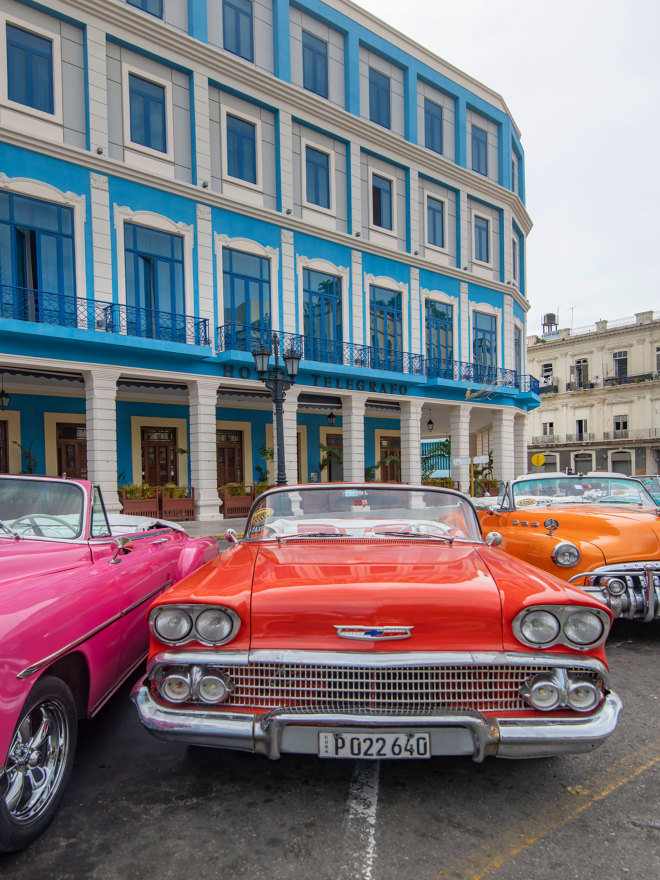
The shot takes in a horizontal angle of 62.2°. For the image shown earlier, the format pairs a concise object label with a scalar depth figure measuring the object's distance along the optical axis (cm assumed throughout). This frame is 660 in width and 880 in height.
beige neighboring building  4831
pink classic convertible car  209
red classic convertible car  225
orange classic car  434
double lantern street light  1257
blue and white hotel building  1409
